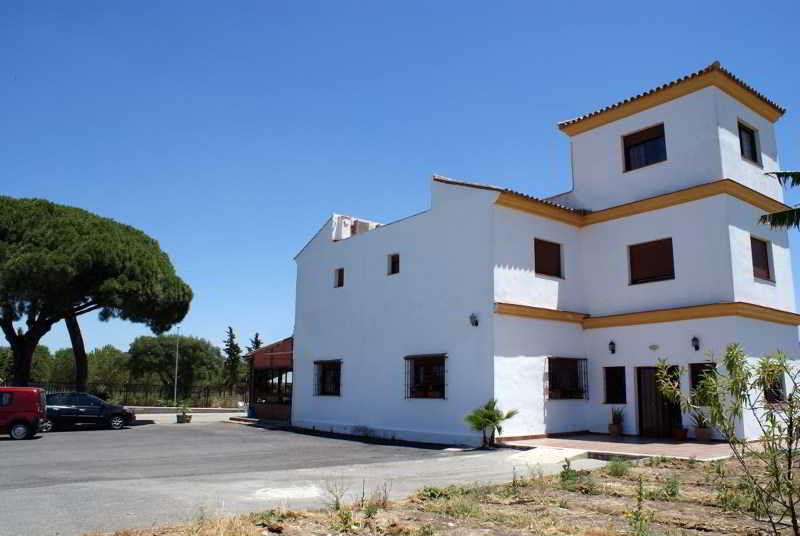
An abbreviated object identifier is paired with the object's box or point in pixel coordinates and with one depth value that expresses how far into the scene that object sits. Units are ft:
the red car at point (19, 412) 62.03
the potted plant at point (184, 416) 88.69
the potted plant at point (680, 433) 51.80
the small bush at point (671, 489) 27.67
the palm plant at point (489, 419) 50.76
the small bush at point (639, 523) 18.92
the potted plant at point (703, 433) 50.96
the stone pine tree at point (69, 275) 80.79
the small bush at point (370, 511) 22.90
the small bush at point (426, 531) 20.30
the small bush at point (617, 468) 34.27
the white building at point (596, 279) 53.47
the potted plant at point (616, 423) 55.77
